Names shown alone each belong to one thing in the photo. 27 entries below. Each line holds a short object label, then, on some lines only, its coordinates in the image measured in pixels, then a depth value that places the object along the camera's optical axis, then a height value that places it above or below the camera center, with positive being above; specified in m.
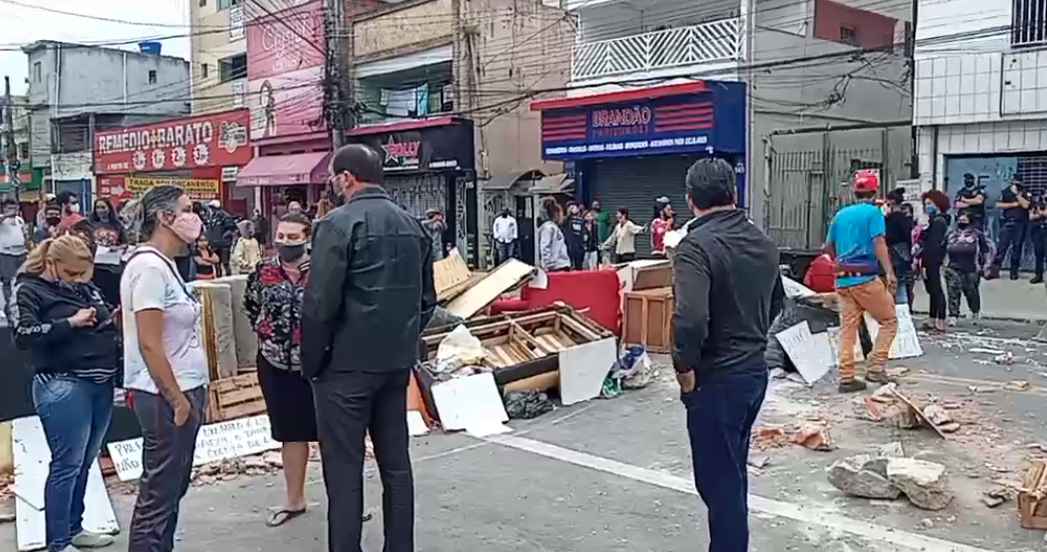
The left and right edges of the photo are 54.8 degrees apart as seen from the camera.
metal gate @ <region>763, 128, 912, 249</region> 19.58 +0.53
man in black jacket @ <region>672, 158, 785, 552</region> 3.89 -0.56
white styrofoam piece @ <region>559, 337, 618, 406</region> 8.16 -1.37
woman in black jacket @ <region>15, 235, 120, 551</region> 4.46 -0.69
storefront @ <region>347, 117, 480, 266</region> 26.34 +0.88
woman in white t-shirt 3.93 -0.63
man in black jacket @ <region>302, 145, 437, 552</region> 3.99 -0.53
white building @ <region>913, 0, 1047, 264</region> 15.77 +1.69
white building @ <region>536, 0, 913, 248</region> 20.19 +2.54
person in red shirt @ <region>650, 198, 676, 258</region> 17.42 -0.42
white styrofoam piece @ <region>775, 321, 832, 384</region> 8.88 -1.34
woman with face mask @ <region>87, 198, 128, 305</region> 6.86 -0.37
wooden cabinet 10.40 -1.20
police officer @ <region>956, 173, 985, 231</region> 12.84 -0.02
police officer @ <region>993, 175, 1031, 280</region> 15.52 -0.30
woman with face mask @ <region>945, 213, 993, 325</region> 11.57 -0.75
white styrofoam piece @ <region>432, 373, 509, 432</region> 7.32 -1.48
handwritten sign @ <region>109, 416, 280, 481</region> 6.25 -1.56
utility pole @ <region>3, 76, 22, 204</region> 50.22 +3.08
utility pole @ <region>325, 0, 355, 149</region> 26.75 +3.27
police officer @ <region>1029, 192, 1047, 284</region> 15.15 -0.44
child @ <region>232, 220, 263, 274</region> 14.48 -0.75
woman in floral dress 4.93 -0.64
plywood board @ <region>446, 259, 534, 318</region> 9.60 -0.85
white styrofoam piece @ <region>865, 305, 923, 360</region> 9.95 -1.38
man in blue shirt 8.09 -0.56
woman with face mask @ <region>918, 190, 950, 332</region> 11.70 -0.63
